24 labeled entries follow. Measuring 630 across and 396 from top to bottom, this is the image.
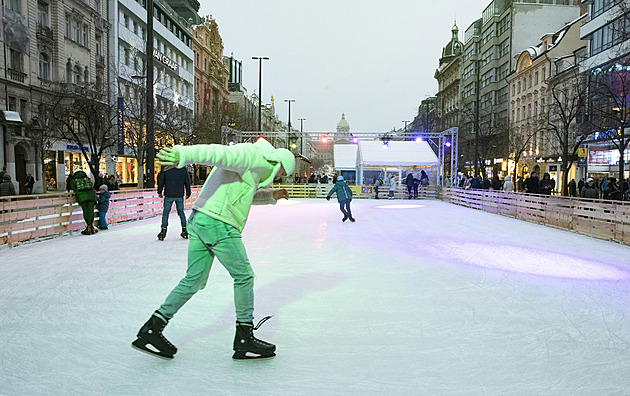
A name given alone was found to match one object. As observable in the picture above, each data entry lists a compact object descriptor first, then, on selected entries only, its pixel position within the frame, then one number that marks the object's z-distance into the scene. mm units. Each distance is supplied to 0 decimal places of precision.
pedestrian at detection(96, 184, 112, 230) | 11294
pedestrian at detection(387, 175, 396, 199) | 29453
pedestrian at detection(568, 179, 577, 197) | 21953
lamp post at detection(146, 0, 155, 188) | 14359
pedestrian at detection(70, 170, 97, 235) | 10102
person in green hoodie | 3264
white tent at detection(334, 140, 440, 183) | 29562
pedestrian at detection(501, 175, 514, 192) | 18719
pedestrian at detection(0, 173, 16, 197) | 13867
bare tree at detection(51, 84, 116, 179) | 16750
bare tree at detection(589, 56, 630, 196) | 15278
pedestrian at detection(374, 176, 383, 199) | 29266
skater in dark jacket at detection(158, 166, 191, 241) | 9453
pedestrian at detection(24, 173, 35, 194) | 20256
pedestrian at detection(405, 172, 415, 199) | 27766
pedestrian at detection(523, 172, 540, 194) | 16672
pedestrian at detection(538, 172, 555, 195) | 17366
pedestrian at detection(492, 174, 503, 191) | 22109
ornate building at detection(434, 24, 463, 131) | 72375
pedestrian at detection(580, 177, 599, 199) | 15648
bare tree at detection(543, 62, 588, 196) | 19653
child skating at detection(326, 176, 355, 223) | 13805
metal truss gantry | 27250
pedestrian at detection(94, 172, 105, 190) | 14289
